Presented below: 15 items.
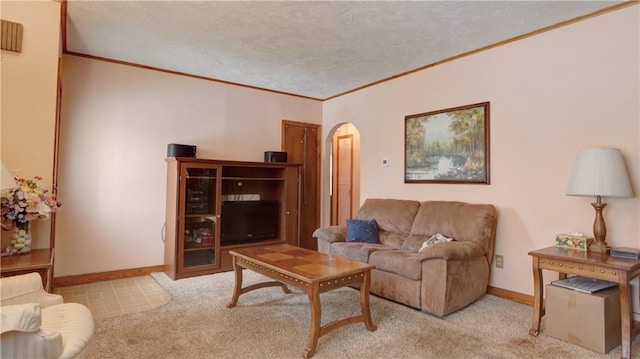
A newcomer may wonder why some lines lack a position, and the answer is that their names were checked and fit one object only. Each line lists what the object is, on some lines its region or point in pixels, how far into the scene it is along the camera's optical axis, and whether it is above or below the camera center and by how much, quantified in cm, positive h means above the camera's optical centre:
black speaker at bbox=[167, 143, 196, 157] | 400 +41
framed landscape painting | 354 +49
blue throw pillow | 388 -50
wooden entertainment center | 395 -31
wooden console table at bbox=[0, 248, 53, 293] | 199 -49
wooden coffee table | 226 -63
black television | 434 -46
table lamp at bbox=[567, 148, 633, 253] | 242 +9
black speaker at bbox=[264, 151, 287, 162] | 489 +44
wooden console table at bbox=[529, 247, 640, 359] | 217 -54
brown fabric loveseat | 283 -62
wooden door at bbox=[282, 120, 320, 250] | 543 +39
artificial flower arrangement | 218 -16
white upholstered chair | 133 -64
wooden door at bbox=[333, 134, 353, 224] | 640 +16
